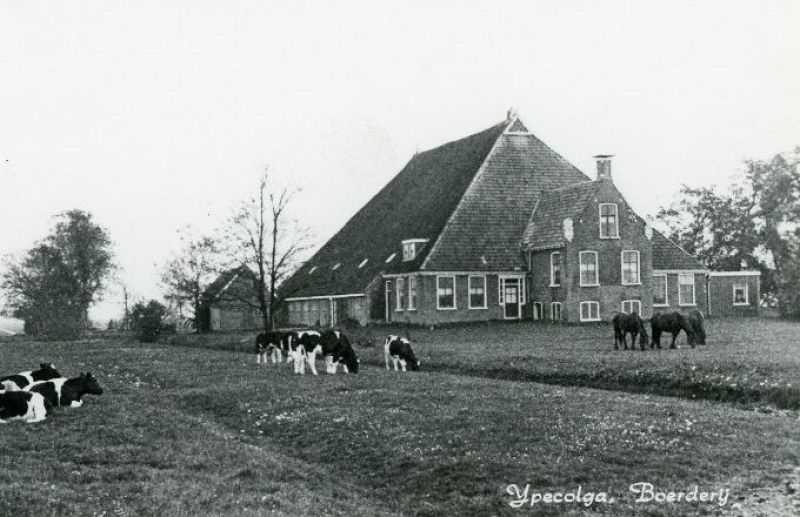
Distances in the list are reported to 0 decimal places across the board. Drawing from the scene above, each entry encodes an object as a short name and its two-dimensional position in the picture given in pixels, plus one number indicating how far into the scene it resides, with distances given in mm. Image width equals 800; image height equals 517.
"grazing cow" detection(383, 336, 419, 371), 27688
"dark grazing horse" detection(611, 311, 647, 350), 29938
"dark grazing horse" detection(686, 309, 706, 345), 30328
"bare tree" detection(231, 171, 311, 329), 48219
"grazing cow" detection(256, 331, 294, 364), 30609
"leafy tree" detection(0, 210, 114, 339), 82750
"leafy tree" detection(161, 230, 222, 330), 59531
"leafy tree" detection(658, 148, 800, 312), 32938
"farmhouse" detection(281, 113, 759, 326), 47500
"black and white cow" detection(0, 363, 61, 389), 19578
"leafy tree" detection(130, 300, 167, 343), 60906
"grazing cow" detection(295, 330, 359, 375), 25859
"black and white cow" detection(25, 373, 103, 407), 18469
